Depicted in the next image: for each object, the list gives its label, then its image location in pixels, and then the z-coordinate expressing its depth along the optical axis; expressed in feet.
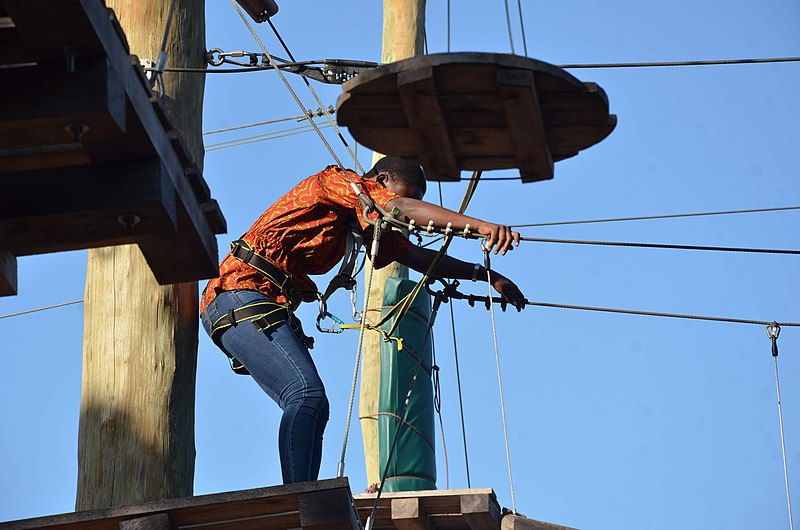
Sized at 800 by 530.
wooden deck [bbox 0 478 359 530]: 30.40
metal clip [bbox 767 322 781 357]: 49.06
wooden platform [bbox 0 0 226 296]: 23.43
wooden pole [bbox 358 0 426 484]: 53.67
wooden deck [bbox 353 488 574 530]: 40.40
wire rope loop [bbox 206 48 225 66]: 40.57
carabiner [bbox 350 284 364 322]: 38.64
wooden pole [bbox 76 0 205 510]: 34.24
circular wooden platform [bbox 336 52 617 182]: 29.73
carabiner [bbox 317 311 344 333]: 37.70
